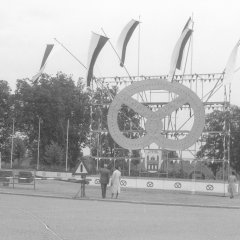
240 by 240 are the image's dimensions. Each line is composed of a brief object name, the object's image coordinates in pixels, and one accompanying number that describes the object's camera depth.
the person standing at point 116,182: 30.27
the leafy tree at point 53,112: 81.62
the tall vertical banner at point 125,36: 44.28
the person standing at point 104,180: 30.23
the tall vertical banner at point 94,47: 44.00
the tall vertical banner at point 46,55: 46.84
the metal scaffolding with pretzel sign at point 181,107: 44.00
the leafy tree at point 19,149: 84.25
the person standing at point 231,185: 33.16
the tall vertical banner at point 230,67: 40.44
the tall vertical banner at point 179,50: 43.38
